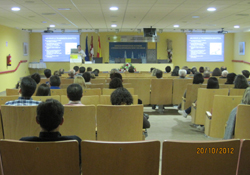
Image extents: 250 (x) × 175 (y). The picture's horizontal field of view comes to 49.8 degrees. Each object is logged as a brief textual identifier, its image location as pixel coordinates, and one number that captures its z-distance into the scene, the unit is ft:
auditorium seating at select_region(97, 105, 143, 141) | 9.46
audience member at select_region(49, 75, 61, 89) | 17.93
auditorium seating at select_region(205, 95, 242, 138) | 12.89
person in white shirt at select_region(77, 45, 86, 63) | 44.50
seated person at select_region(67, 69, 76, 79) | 25.64
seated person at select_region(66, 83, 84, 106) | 10.87
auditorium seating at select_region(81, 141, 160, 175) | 5.57
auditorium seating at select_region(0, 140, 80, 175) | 5.62
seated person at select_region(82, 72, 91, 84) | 20.71
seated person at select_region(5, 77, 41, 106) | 10.87
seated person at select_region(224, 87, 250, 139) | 10.41
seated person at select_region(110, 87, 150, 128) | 10.23
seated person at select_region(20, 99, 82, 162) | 6.27
